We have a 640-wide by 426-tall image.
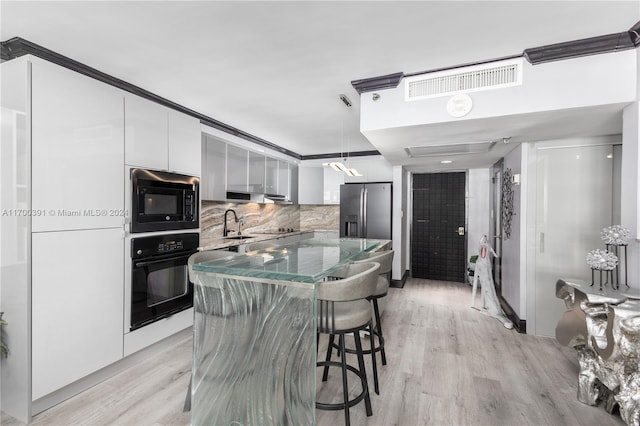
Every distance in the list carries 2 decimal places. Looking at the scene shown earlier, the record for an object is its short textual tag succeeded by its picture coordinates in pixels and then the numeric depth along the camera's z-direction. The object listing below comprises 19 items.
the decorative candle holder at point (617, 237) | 2.06
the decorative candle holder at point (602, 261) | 2.17
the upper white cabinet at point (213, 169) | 3.50
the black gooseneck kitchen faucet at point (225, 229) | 4.47
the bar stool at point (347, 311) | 1.55
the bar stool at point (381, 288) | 2.14
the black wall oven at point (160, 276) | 2.55
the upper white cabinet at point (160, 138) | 2.54
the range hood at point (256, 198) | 4.05
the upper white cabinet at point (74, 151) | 1.97
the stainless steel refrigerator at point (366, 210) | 5.18
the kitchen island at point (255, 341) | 1.56
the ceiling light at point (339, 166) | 3.46
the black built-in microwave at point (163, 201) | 2.56
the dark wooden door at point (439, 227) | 5.61
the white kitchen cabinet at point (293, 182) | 5.64
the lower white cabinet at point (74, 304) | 1.96
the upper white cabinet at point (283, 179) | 5.28
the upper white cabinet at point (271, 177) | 4.92
